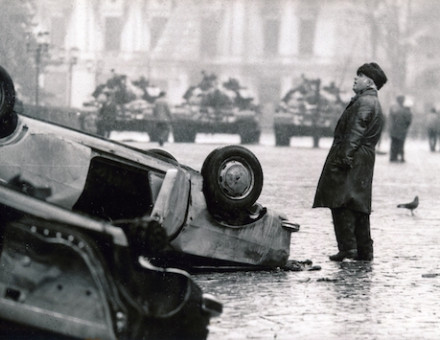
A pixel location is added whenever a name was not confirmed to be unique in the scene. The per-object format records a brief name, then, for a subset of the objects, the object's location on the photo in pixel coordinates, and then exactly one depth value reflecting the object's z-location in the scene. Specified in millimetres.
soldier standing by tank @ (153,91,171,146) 41219
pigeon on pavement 14861
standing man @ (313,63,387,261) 9984
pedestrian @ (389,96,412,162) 33125
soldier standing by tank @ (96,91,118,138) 41406
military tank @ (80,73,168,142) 41438
